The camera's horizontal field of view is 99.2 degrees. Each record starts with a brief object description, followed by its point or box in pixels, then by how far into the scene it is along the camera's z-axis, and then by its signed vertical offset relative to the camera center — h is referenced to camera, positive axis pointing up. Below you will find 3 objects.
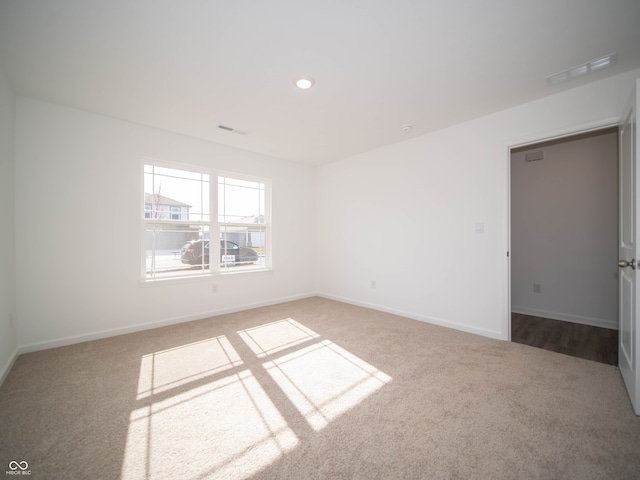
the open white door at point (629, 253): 1.79 -0.08
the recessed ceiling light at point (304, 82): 2.40 +1.43
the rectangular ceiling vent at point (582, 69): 2.18 +1.46
